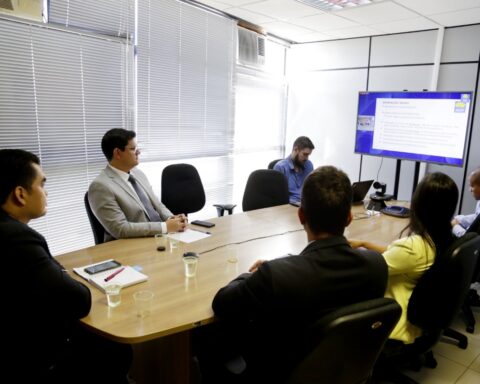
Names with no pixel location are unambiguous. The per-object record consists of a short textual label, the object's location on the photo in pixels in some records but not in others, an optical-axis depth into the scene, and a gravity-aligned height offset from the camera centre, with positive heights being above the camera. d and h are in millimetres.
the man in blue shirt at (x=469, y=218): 3102 -758
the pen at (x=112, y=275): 1833 -756
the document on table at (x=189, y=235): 2494 -764
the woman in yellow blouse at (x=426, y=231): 1863 -508
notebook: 1793 -761
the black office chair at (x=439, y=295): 1791 -810
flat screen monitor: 4047 +13
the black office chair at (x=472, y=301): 2651 -1418
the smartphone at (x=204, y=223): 2820 -756
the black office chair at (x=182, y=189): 3438 -633
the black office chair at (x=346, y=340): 1132 -670
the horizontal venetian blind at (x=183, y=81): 3770 +409
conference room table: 1515 -784
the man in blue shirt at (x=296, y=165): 4074 -461
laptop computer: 3617 -618
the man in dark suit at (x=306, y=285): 1212 -517
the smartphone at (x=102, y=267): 1909 -751
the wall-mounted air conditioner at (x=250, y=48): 4754 +926
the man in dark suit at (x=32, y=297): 1317 -639
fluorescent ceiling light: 3688 +1164
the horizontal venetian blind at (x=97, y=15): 3031 +847
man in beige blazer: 2459 -535
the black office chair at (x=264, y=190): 3676 -650
